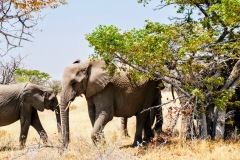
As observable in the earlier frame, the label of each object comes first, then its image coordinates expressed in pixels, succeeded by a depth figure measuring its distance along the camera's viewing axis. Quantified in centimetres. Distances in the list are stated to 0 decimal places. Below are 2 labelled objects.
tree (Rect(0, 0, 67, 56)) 1081
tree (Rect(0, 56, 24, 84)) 2448
